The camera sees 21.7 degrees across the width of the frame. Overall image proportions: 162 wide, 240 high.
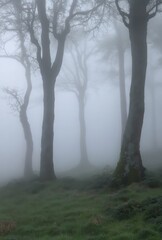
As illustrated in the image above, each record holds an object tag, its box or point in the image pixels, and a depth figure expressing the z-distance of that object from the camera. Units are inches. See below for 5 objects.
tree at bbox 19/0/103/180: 837.8
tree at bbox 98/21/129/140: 1277.1
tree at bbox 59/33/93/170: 1523.1
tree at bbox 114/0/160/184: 664.4
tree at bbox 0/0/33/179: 1120.8
